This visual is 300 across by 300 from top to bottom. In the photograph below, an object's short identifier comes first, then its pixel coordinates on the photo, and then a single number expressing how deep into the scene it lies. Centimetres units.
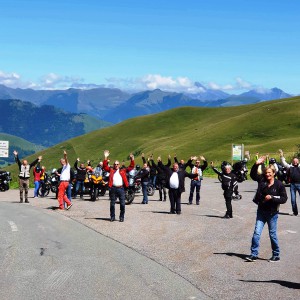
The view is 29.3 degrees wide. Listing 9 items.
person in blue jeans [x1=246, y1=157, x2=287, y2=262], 1178
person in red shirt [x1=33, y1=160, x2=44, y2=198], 2996
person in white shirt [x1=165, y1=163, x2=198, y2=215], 2031
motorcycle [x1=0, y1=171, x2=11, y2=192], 3634
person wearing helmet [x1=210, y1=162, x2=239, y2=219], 1912
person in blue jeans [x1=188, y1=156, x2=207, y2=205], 2441
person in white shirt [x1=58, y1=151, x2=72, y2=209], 2226
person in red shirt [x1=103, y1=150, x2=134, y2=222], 1823
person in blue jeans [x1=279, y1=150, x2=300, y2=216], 2011
